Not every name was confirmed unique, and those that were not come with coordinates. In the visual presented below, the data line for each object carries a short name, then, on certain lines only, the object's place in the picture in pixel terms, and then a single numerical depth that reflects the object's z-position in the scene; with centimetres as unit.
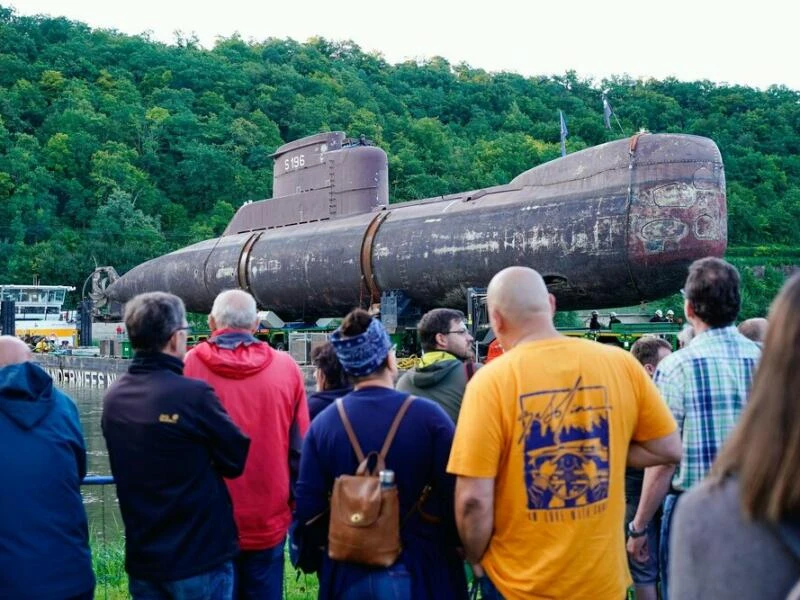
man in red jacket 459
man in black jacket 397
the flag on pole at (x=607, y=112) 2863
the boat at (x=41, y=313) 4738
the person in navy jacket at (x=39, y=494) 377
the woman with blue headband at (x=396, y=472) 361
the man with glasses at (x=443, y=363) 501
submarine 1512
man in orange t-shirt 340
